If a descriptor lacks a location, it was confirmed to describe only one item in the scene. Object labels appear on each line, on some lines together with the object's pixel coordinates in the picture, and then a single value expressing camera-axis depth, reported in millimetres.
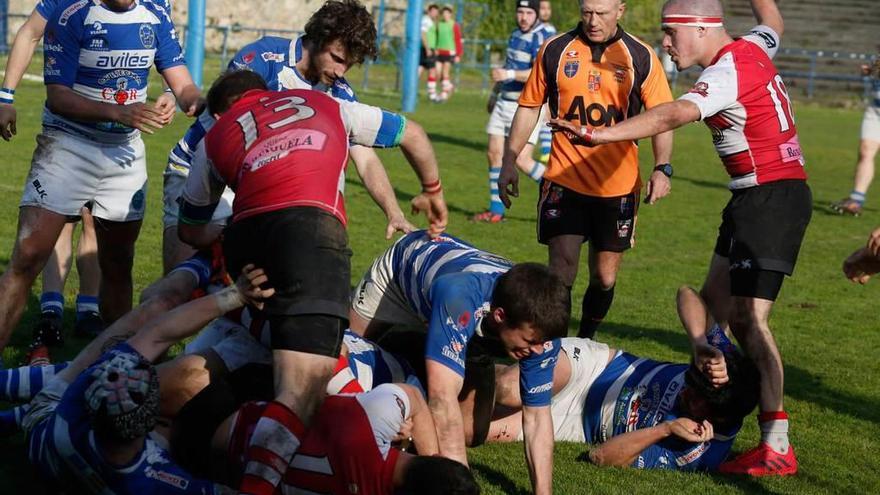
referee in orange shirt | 13351
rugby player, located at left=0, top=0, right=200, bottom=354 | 11211
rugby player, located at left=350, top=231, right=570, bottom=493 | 8633
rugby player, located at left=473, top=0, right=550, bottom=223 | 22463
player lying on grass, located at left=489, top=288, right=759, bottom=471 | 10131
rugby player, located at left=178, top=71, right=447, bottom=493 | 8153
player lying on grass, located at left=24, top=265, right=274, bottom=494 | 7695
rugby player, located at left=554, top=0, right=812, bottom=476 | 10847
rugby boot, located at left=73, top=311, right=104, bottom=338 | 12790
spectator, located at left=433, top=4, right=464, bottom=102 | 50298
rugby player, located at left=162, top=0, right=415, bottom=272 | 11042
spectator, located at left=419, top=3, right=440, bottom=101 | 49893
